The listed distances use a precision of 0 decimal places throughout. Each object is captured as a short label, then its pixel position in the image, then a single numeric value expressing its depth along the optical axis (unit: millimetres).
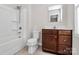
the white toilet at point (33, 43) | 1307
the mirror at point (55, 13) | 1284
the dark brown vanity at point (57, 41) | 1290
